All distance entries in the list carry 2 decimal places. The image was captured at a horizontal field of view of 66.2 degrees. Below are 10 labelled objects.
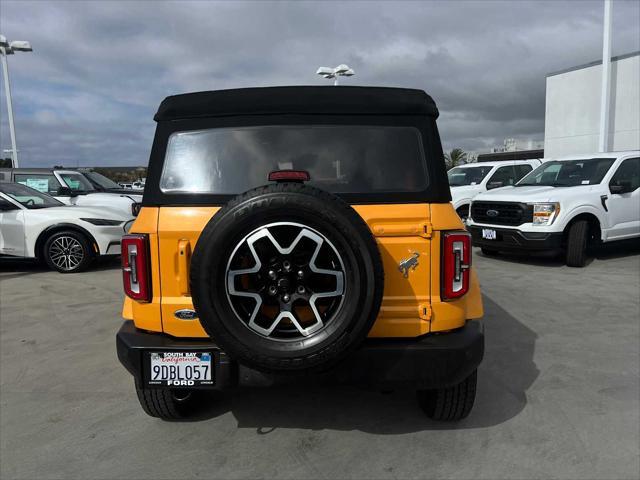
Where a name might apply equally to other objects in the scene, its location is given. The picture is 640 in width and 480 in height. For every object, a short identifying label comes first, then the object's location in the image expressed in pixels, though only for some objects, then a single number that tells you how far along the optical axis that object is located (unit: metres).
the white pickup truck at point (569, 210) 7.55
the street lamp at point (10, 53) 16.95
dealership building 19.11
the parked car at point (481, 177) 11.50
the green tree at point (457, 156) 40.88
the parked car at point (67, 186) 10.16
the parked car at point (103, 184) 11.50
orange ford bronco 2.27
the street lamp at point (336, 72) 18.95
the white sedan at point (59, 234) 7.63
